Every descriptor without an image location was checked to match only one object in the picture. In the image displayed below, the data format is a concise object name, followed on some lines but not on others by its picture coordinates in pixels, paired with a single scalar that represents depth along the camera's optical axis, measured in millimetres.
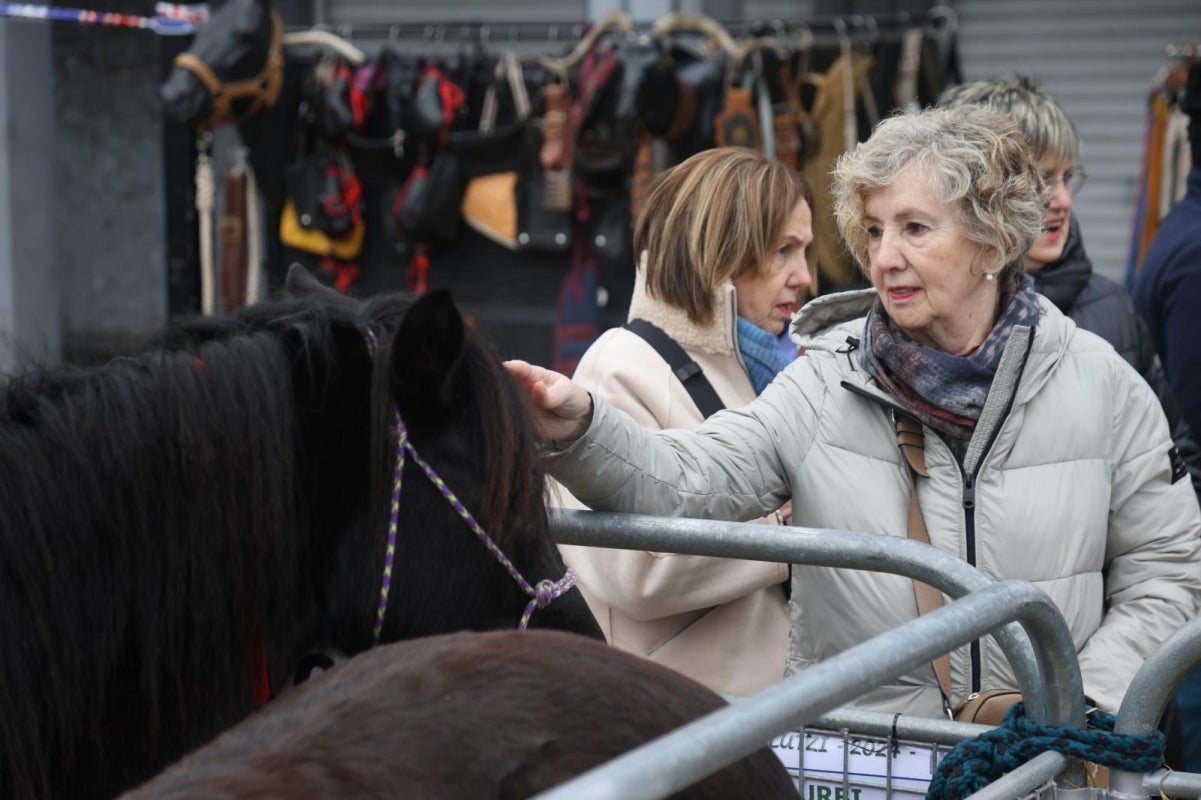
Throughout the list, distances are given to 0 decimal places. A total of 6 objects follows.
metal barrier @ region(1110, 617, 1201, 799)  2591
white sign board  2761
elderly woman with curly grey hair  2889
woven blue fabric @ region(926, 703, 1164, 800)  2580
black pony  2537
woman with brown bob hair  3156
